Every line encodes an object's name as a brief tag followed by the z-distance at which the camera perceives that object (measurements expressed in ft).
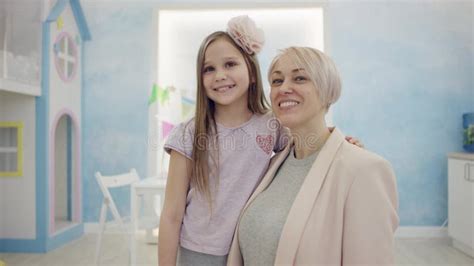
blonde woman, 3.24
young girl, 4.11
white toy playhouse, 11.47
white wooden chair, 9.86
